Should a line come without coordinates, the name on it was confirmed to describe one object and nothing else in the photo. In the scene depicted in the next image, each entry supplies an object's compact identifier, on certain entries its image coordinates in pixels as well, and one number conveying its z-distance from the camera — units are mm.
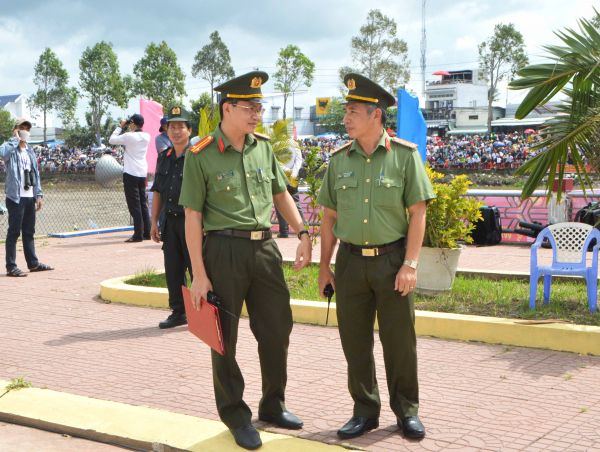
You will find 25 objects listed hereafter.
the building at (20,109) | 95125
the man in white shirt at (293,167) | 11227
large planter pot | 6680
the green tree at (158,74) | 59531
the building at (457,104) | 74562
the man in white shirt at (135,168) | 11742
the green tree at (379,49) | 53000
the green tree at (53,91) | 65062
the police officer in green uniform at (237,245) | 3529
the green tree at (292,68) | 57500
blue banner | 8641
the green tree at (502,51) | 52594
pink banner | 13984
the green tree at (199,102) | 72688
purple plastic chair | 5910
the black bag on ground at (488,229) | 11570
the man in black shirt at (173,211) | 6047
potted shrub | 6691
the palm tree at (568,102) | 5809
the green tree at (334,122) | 73250
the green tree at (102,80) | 61656
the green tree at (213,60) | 67375
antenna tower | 79412
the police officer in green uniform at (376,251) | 3492
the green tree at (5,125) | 71888
